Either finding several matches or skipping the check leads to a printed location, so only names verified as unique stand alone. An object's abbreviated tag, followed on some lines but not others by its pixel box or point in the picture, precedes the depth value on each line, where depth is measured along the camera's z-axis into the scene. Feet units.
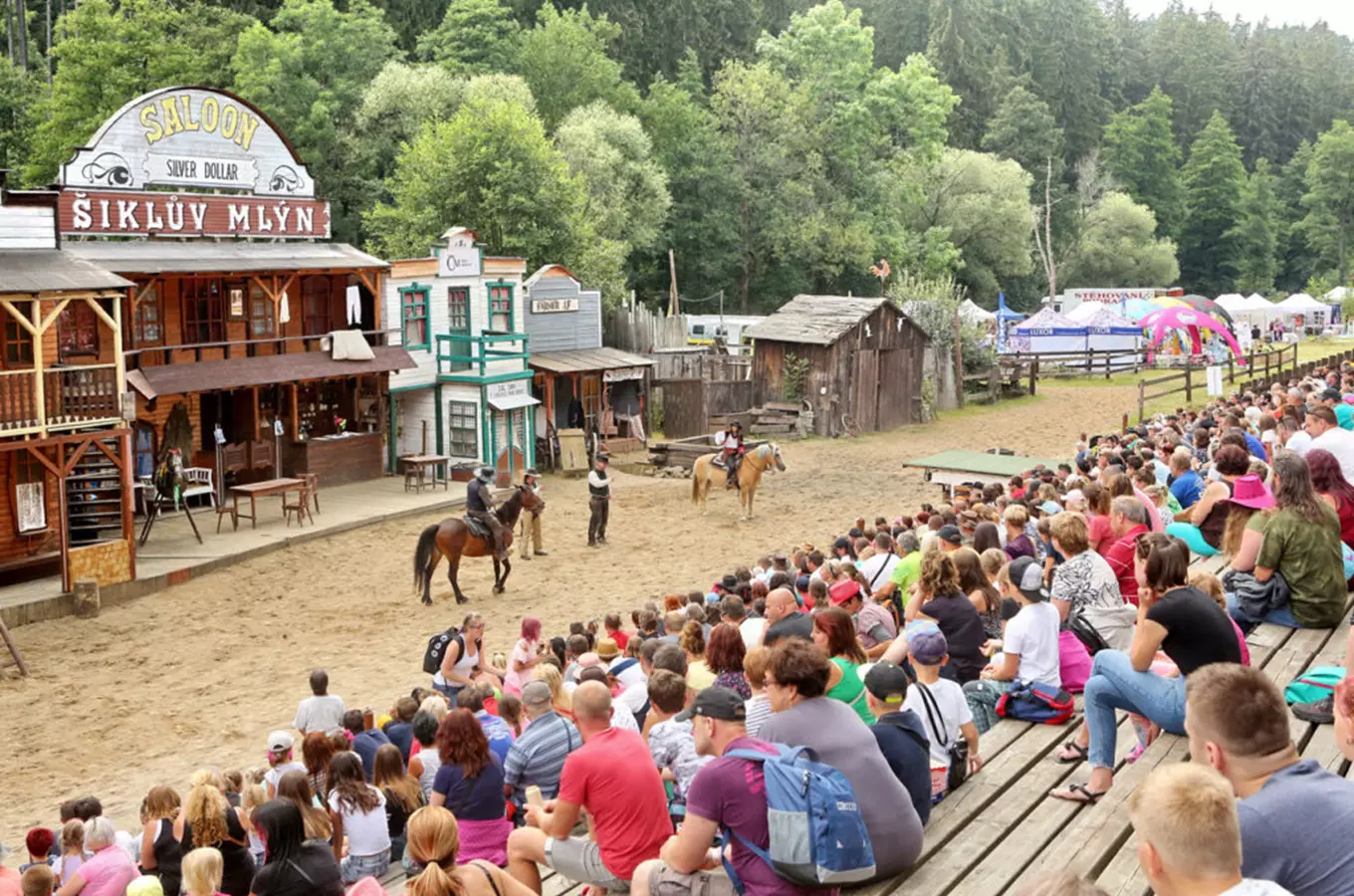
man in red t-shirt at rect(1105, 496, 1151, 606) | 32.35
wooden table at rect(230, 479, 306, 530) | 78.54
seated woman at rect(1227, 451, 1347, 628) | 29.63
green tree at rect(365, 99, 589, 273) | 118.73
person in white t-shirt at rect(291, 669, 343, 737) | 35.86
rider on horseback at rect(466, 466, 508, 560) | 65.41
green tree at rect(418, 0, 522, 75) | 171.32
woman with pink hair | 38.11
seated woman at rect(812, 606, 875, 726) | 25.20
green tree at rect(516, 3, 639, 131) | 176.76
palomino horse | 85.20
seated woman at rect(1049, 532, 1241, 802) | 22.63
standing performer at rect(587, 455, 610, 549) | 76.28
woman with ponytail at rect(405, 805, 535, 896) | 19.26
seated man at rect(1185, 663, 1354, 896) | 15.14
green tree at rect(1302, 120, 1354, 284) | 286.25
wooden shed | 121.19
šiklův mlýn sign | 77.05
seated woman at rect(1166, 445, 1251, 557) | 39.56
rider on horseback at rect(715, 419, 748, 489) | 85.71
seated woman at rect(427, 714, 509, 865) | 24.54
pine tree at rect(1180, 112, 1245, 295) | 282.56
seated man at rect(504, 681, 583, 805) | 25.59
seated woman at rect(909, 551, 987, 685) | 30.04
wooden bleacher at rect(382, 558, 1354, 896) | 20.65
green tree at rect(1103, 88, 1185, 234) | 280.92
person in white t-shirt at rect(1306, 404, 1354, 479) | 39.93
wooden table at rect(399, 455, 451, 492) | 91.35
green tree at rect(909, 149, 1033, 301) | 212.84
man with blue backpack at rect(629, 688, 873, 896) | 19.08
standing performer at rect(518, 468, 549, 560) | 74.49
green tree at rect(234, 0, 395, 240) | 147.54
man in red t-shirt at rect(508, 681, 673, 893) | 21.49
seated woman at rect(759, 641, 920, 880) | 20.25
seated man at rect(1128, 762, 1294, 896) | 12.96
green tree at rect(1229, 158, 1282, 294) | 278.87
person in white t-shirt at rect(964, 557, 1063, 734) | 27.71
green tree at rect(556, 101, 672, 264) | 152.66
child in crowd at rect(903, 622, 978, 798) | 24.26
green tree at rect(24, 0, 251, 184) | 140.26
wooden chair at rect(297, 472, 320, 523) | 81.46
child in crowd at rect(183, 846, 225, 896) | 22.53
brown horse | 64.85
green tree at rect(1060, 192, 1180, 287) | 246.88
